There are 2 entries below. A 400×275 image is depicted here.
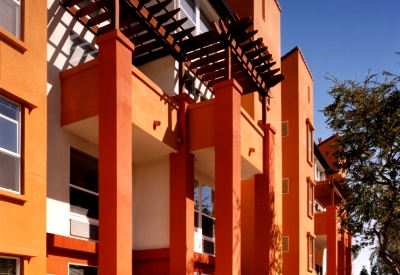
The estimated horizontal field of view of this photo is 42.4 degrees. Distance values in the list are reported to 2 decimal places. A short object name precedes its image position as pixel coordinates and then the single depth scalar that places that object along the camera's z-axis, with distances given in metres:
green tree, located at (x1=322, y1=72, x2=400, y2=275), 20.61
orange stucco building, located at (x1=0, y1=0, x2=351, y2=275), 10.12
